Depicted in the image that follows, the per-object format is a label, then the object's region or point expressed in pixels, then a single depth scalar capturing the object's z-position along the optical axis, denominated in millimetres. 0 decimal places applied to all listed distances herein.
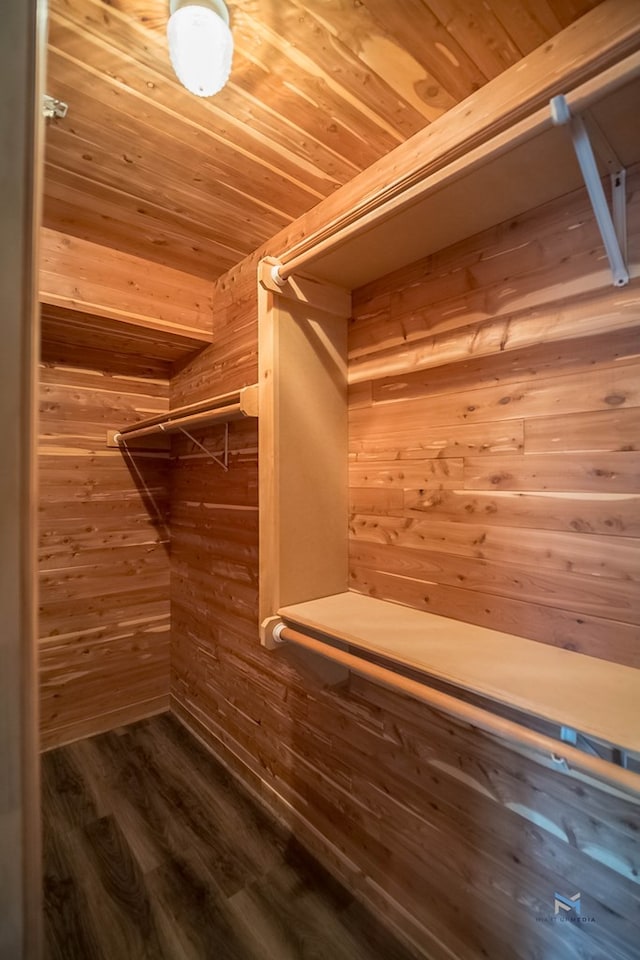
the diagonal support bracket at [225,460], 2086
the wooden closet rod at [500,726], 656
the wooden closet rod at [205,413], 1324
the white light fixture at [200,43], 851
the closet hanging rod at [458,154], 677
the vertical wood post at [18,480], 329
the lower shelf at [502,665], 718
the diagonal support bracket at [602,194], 708
